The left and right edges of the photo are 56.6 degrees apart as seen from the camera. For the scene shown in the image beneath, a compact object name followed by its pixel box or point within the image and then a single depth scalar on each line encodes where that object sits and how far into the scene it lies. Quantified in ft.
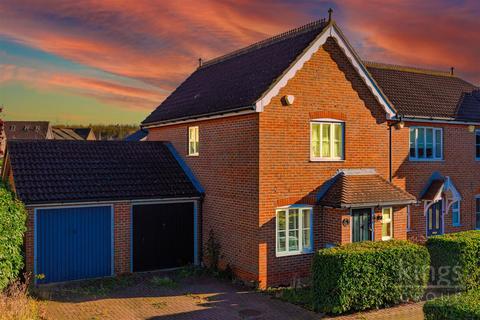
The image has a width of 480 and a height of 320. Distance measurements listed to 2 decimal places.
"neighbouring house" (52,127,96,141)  307.91
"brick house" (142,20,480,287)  48.03
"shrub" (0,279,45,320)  33.74
